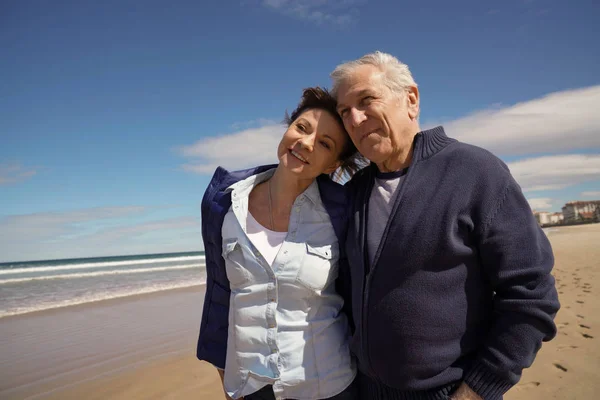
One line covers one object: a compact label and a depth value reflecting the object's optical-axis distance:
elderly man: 1.45
